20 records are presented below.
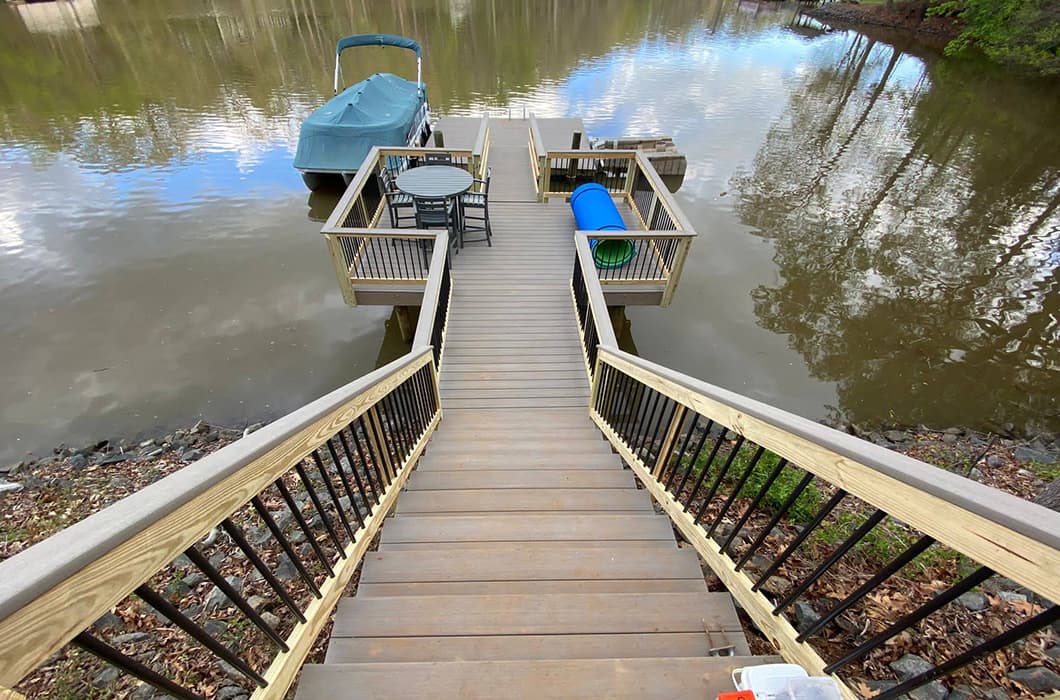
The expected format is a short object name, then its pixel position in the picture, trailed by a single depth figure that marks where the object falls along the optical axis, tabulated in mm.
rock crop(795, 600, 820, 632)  2398
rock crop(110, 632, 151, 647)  2575
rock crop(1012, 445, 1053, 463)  4883
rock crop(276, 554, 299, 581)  3059
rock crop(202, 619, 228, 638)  2629
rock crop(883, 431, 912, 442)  5500
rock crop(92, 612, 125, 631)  2662
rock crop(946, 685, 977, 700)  2055
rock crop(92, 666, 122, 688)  2350
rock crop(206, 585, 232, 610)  2850
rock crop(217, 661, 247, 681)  2338
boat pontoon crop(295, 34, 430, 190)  9852
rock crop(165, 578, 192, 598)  2992
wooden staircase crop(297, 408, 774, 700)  1494
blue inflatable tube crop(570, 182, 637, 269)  6125
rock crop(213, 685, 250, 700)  2254
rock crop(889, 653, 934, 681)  2076
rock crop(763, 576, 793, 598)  2701
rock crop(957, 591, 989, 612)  2549
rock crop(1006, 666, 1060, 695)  2004
